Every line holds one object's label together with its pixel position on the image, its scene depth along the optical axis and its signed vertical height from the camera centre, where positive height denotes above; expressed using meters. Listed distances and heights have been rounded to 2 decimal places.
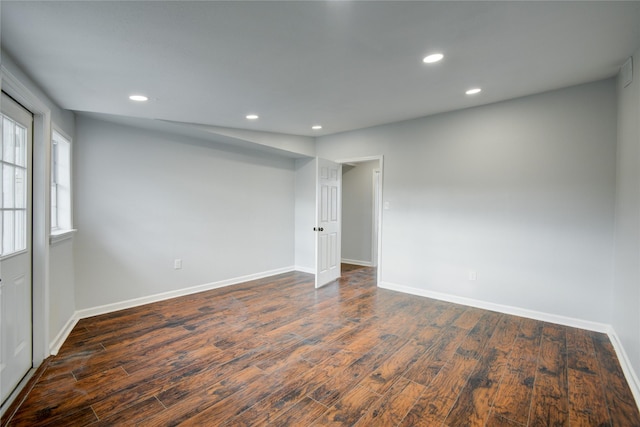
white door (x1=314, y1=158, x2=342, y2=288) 4.65 -0.16
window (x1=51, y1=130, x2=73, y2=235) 3.12 +0.25
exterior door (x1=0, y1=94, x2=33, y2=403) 1.96 -0.26
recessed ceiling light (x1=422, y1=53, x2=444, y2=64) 2.26 +1.19
